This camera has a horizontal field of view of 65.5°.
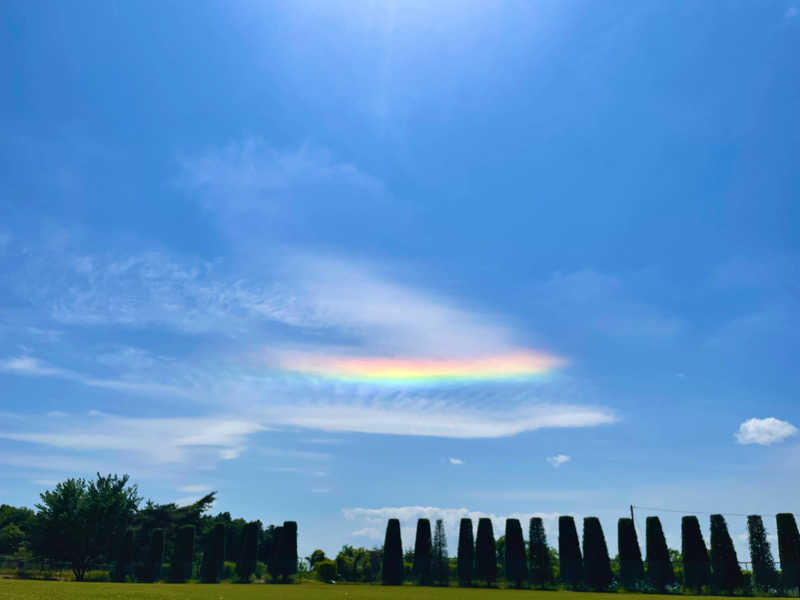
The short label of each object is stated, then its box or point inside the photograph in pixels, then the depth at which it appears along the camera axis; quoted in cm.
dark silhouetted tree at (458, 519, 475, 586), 5297
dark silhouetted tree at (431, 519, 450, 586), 5388
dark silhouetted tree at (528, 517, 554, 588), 5188
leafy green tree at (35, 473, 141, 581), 5750
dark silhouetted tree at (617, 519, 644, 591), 4816
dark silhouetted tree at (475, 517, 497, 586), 5250
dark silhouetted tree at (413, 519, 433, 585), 5403
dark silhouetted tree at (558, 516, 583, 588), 5028
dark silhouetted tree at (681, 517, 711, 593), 4588
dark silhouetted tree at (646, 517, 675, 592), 4700
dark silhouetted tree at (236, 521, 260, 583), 5712
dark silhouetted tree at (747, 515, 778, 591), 4431
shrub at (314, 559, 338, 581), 5966
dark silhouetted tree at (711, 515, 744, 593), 4453
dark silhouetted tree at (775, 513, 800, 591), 4303
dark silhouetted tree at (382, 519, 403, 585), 5459
